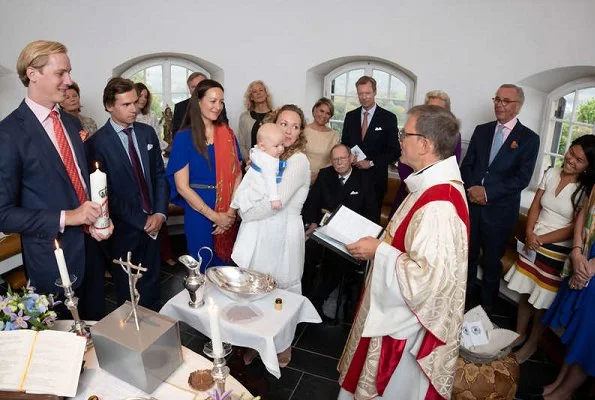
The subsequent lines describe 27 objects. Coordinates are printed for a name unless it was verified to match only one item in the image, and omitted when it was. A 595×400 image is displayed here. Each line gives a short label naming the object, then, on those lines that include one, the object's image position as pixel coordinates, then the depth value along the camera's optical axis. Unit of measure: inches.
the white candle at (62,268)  62.2
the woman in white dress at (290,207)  106.0
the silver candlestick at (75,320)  65.1
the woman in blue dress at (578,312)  99.5
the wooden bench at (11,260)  153.7
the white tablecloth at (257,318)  79.4
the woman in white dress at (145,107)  184.4
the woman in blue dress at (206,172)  111.0
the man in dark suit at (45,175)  77.2
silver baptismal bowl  86.6
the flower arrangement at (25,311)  60.6
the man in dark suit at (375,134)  171.8
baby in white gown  102.3
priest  70.1
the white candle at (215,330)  48.5
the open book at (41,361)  54.6
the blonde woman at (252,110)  194.2
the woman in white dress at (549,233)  115.9
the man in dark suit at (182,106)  177.2
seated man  138.8
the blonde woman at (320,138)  168.1
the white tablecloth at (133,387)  58.9
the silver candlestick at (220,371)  51.8
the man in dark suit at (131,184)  104.7
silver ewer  80.4
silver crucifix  61.8
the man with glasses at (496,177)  142.8
